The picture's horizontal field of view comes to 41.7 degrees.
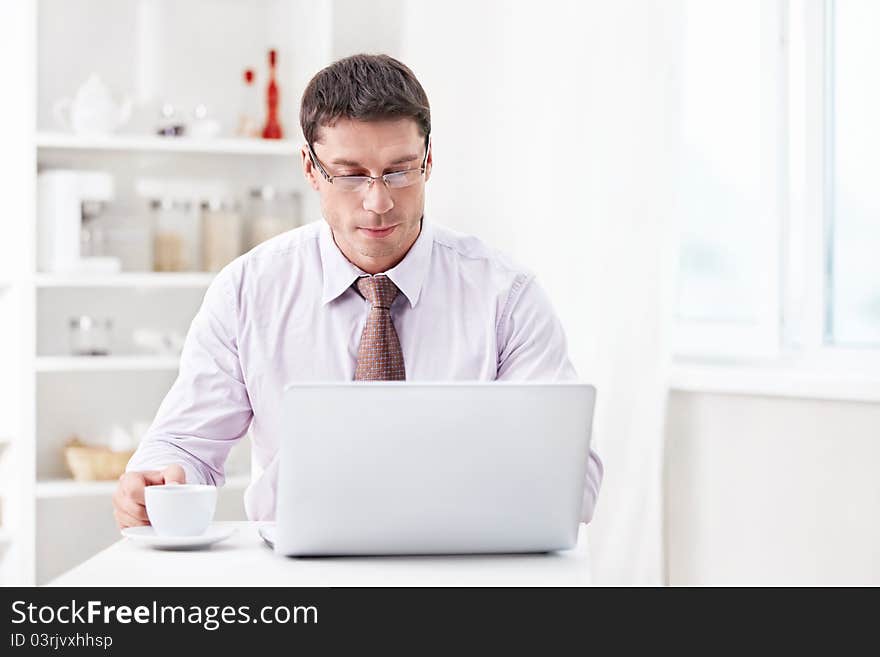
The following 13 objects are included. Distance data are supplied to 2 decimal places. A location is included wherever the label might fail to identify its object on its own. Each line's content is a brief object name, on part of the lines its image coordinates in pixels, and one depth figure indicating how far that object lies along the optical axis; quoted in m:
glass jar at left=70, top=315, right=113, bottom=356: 3.19
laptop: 1.16
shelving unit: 3.03
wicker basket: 3.13
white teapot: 3.11
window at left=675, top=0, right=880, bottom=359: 2.71
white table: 1.16
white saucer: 1.30
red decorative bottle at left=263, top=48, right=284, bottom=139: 3.34
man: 1.71
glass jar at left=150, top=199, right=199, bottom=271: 3.26
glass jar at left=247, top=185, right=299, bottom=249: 3.32
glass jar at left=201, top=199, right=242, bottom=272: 3.28
